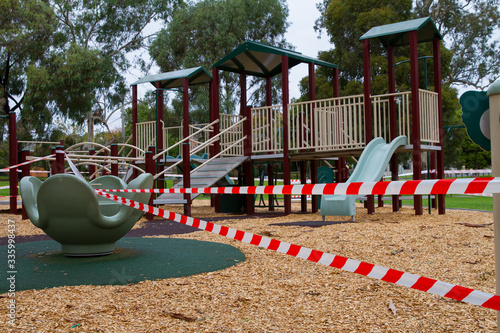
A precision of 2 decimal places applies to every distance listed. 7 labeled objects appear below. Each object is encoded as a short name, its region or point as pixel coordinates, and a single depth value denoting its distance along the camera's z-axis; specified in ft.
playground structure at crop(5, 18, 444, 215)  34.17
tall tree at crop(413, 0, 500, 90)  97.96
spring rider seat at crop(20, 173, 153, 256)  15.40
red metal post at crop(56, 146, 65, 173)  25.62
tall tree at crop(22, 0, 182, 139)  89.66
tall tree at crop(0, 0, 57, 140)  89.04
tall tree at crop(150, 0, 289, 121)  102.53
